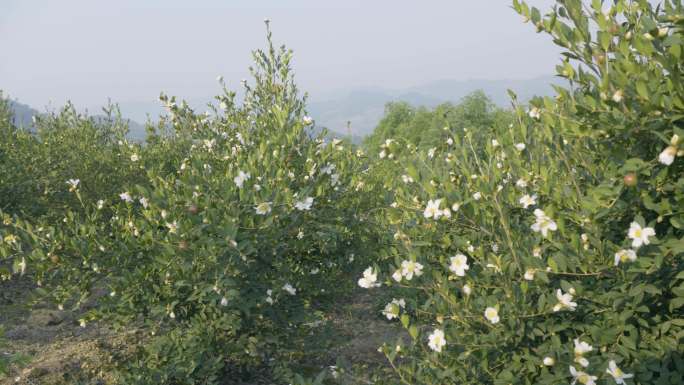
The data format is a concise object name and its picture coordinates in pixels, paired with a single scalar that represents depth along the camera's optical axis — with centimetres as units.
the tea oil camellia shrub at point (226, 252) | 380
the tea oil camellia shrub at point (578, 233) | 217
